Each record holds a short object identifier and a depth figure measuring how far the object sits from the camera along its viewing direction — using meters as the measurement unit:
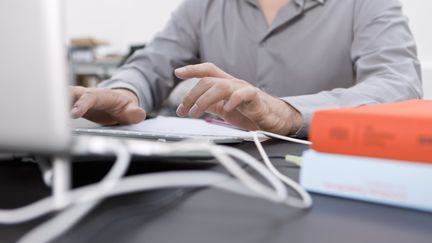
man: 0.79
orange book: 0.27
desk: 0.24
